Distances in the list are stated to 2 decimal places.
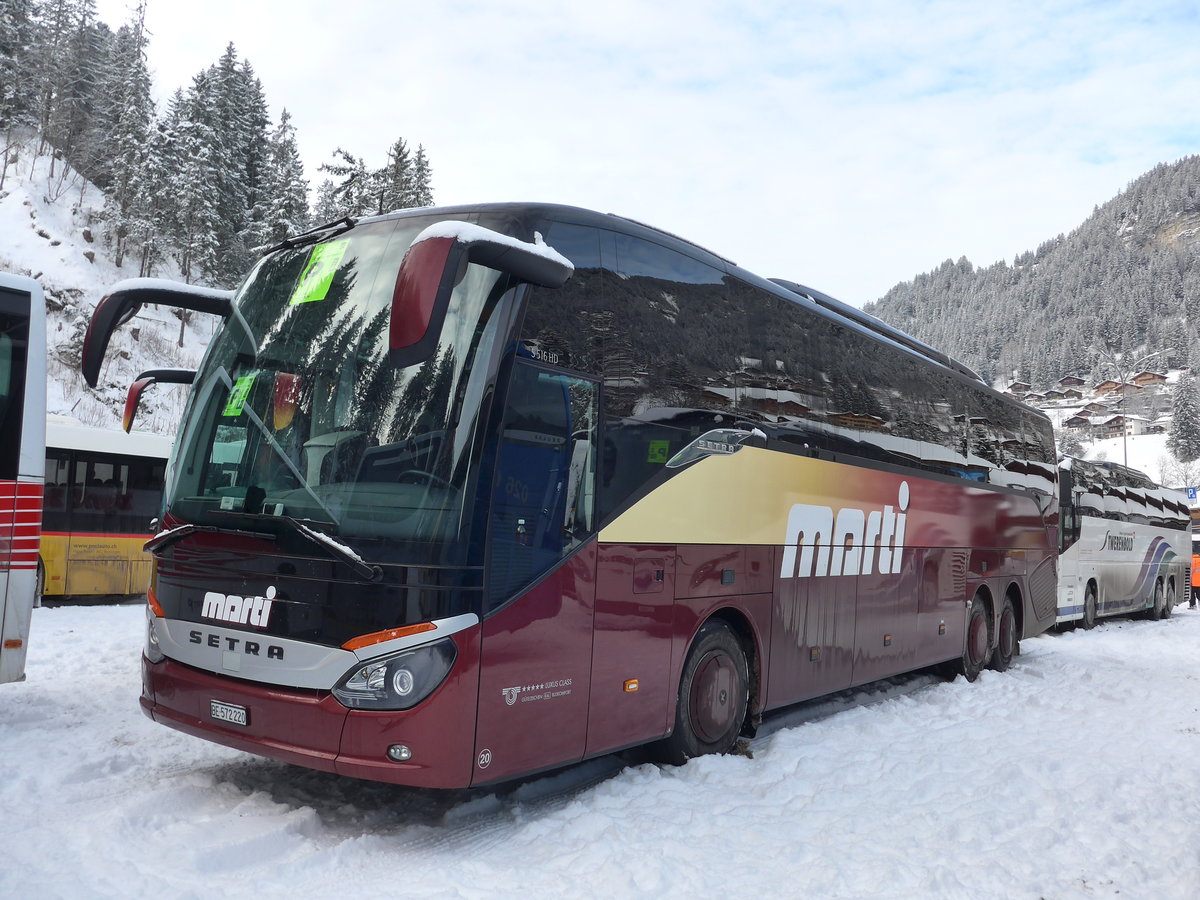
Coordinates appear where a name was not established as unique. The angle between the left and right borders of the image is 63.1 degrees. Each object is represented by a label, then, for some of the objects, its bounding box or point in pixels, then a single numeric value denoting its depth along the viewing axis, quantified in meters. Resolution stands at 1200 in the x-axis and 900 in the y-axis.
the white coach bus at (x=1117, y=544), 22.23
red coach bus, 4.99
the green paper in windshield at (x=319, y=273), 5.84
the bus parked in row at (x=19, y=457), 7.22
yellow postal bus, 16.55
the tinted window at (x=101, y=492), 16.56
